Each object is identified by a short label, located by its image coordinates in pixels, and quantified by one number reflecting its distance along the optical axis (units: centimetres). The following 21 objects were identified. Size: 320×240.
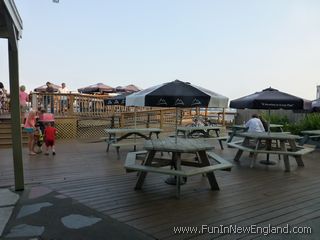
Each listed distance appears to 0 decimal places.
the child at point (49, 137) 640
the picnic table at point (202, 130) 730
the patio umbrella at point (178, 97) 339
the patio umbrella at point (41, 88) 1469
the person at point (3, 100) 1138
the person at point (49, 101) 981
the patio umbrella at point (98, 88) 1477
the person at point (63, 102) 1024
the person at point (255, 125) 679
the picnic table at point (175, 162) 351
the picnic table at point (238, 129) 731
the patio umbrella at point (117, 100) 680
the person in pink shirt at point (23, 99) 861
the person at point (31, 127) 629
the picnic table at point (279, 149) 500
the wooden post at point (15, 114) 348
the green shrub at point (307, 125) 906
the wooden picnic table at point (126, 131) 644
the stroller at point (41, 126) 675
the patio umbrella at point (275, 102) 478
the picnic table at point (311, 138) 681
